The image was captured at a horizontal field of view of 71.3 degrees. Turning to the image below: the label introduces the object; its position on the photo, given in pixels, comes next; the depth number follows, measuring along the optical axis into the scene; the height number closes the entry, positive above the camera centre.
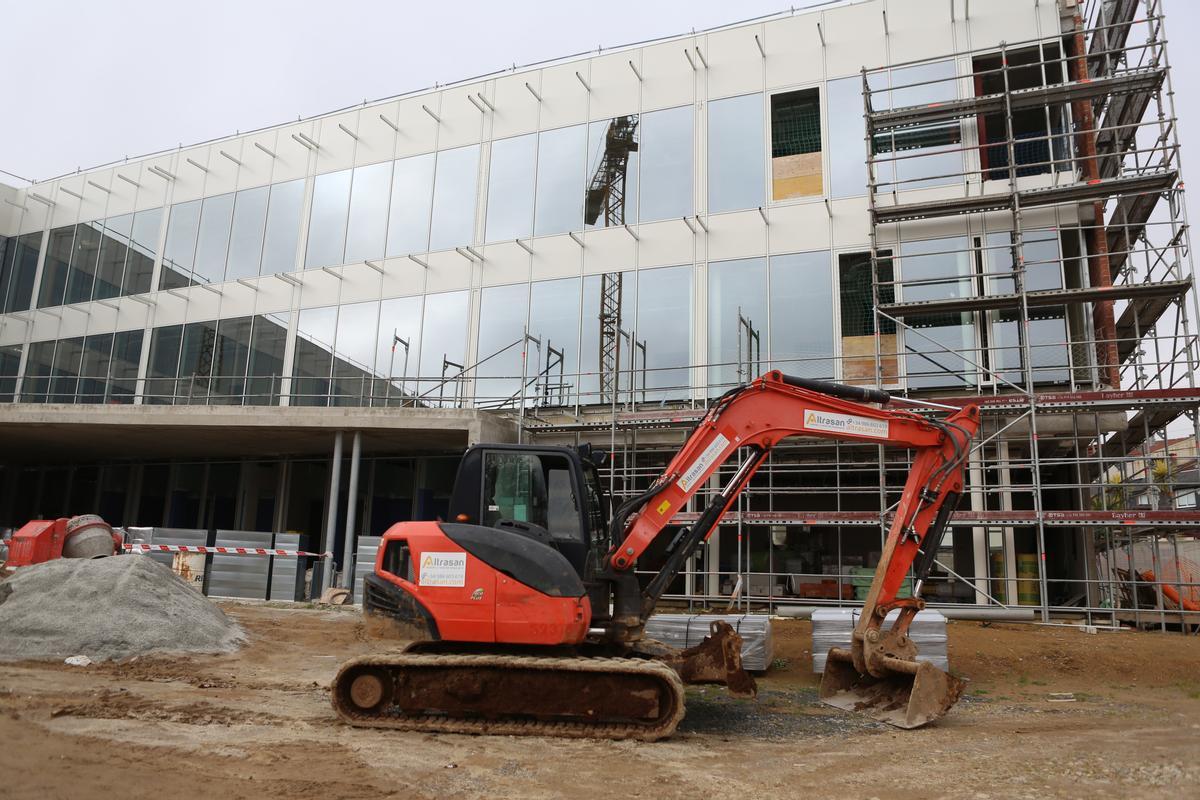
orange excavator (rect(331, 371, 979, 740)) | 7.34 -0.35
